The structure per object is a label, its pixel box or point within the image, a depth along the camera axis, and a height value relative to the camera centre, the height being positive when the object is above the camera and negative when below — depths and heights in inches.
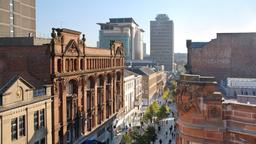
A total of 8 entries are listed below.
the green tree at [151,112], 2949.8 -466.7
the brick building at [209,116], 882.8 -154.8
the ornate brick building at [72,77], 1536.7 -93.7
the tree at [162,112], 2982.3 -468.3
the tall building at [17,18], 3577.8 +480.9
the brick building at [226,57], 2087.8 +19.7
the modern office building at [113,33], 7514.8 +606.4
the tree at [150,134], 2151.2 -481.4
